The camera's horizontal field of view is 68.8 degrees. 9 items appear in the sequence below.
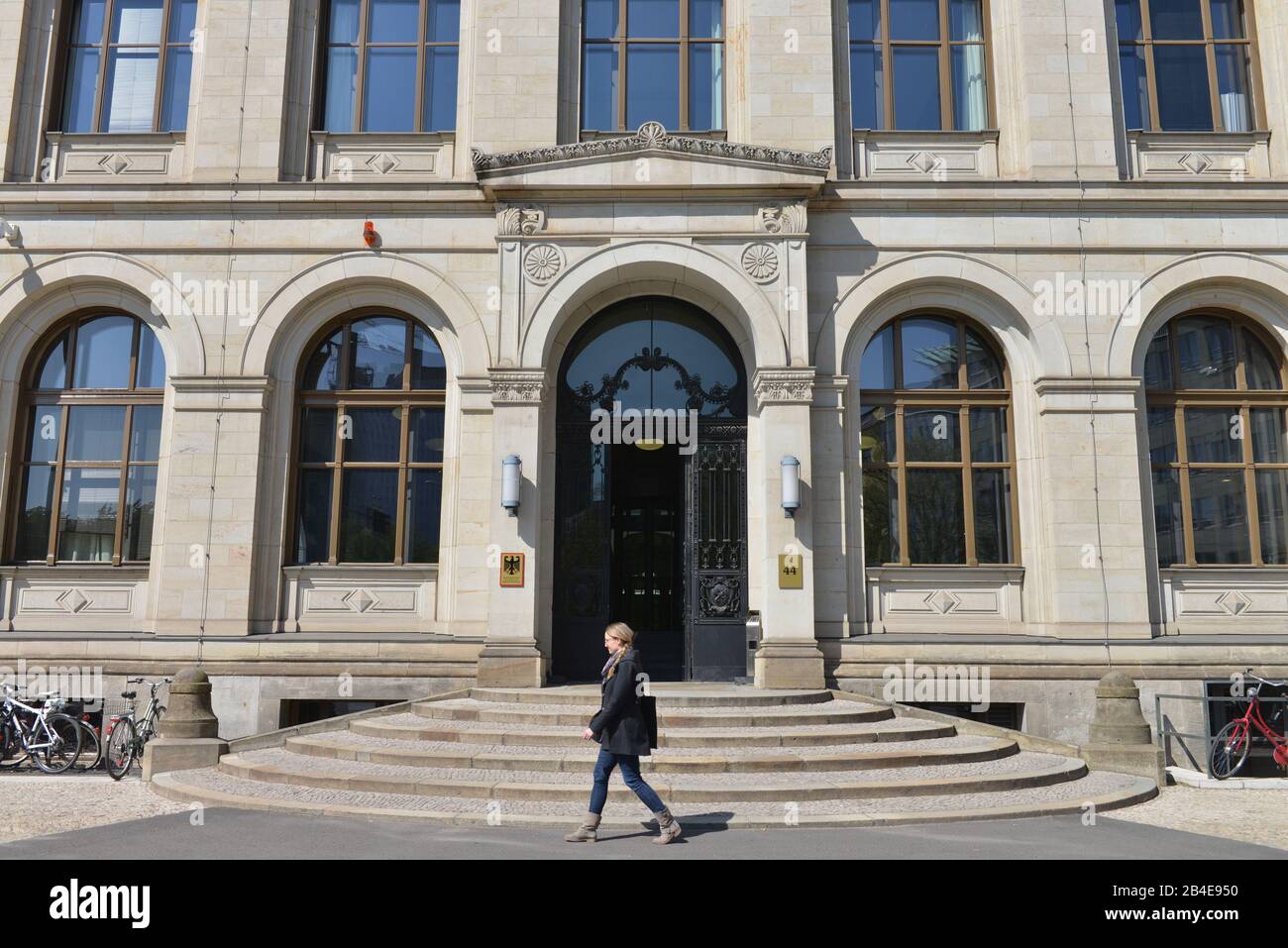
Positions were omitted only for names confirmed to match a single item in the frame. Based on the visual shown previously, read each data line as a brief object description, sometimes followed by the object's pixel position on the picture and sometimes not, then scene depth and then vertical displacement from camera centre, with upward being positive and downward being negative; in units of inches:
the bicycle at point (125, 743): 466.8 -68.2
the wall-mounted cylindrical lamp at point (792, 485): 548.8 +74.2
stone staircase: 363.6 -68.9
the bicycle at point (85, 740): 490.6 -67.7
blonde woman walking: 309.6 -42.4
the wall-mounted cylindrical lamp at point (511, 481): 548.1 +75.2
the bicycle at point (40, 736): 486.3 -65.7
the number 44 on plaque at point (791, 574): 550.6 +22.9
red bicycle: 482.3 -66.1
